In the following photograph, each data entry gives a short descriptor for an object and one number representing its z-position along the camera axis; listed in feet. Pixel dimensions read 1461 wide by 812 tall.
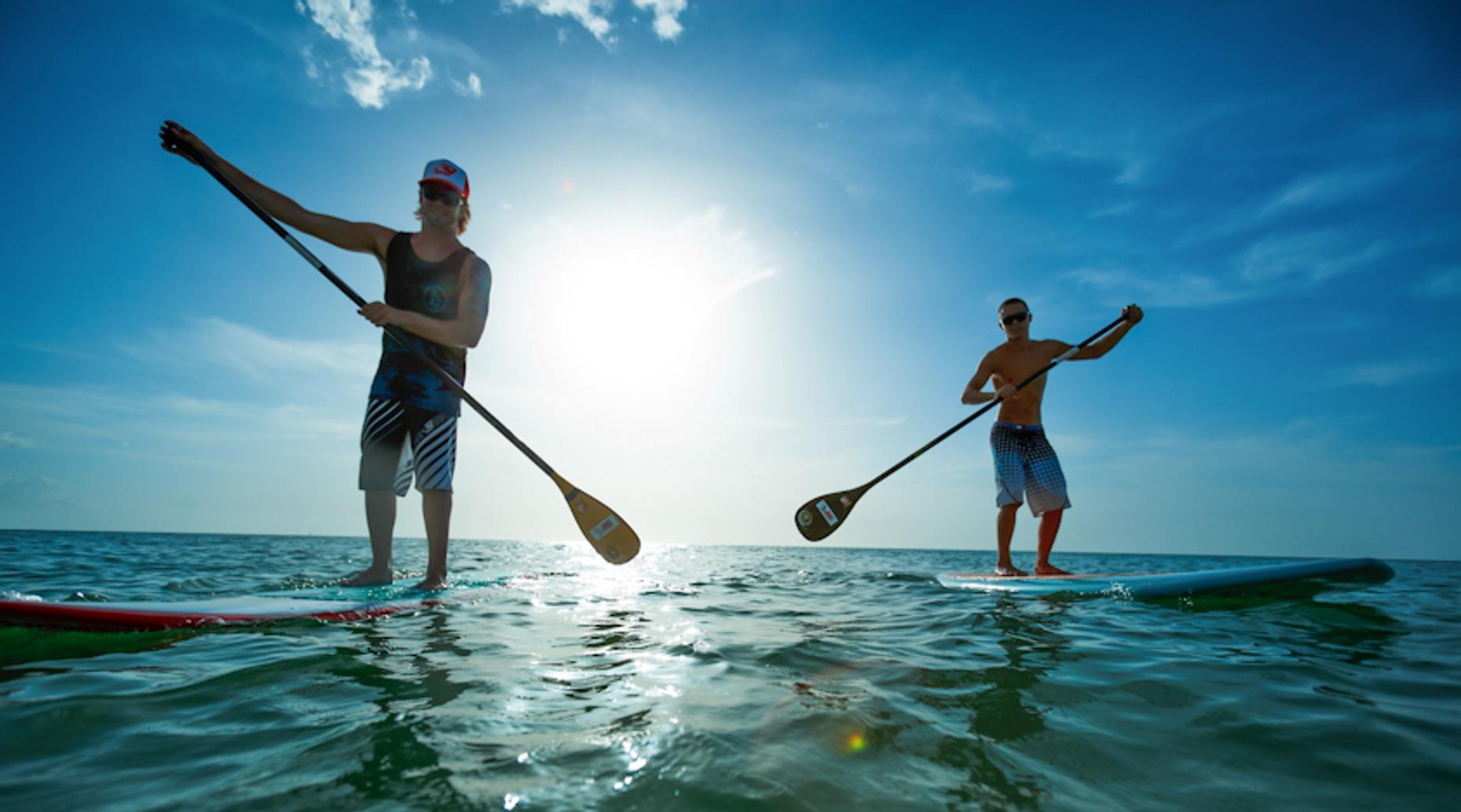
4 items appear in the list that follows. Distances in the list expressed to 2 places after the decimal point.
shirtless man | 20.45
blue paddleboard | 14.71
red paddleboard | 9.27
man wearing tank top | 13.69
